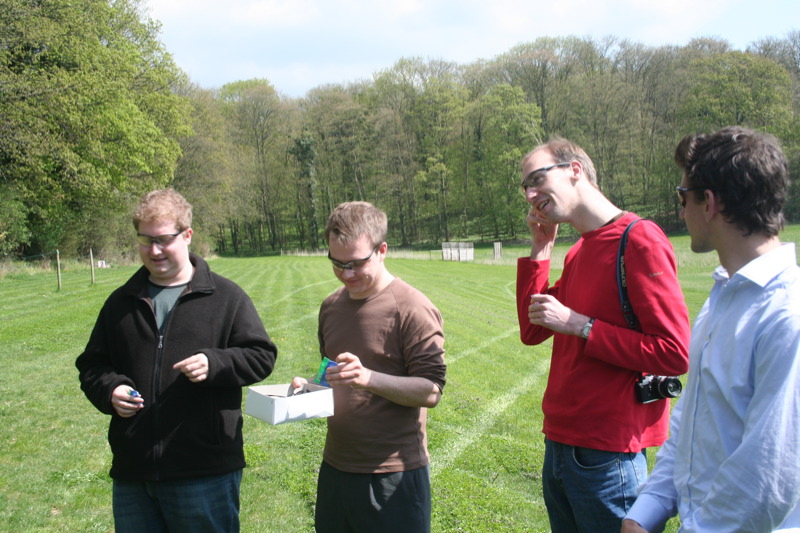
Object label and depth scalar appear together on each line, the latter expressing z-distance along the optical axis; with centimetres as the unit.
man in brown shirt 257
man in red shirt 227
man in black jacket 274
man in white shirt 149
